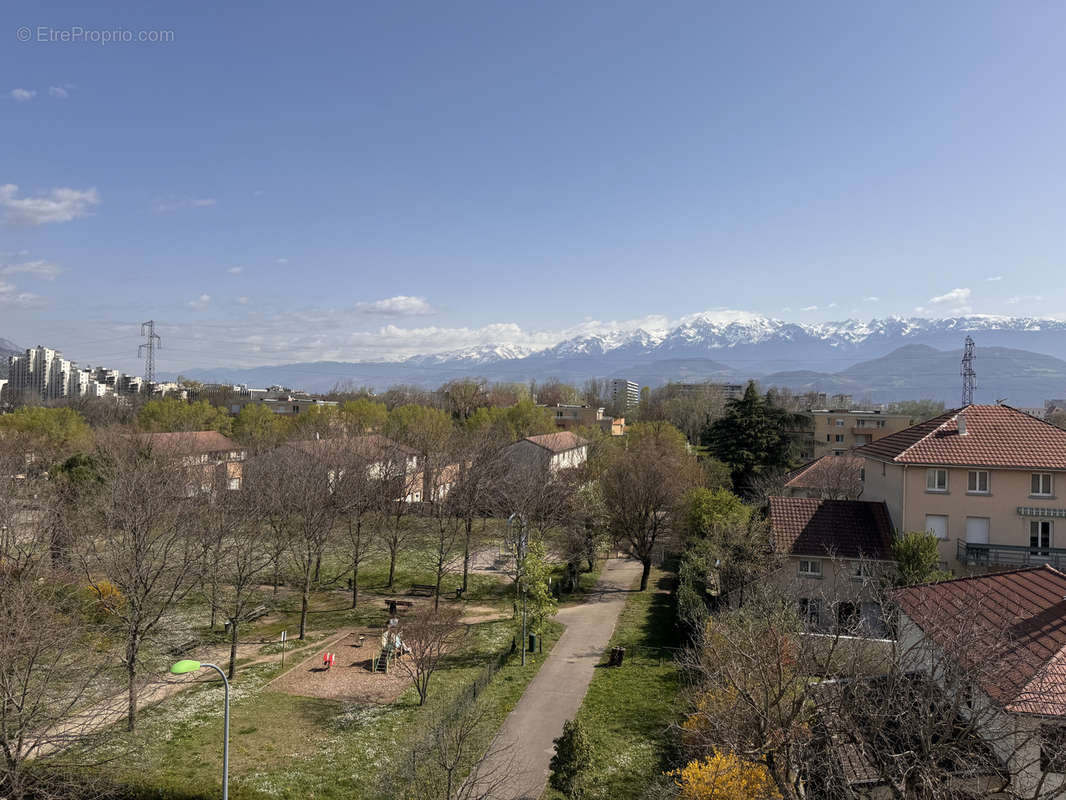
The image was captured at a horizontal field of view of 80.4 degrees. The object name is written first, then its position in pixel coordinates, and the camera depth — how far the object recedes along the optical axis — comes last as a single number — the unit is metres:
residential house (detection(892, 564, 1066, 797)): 11.96
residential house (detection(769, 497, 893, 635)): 26.50
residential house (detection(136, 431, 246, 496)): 40.72
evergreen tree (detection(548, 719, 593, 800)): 15.30
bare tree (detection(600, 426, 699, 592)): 37.56
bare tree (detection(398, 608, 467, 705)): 22.12
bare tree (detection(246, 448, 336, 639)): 31.83
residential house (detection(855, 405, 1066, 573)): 28.52
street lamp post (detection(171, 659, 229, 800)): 11.23
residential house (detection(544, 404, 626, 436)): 116.38
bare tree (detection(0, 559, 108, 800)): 14.33
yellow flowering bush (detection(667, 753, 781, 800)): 12.53
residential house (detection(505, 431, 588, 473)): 64.62
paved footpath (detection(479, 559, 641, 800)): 17.67
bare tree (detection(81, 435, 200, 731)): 20.91
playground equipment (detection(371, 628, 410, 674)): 26.31
